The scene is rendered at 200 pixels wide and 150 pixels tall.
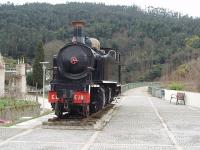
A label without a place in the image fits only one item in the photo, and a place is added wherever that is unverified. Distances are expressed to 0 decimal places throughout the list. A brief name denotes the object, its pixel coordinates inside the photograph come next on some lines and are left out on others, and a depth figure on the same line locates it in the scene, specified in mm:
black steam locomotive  16047
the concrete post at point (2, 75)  47631
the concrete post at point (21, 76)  64931
